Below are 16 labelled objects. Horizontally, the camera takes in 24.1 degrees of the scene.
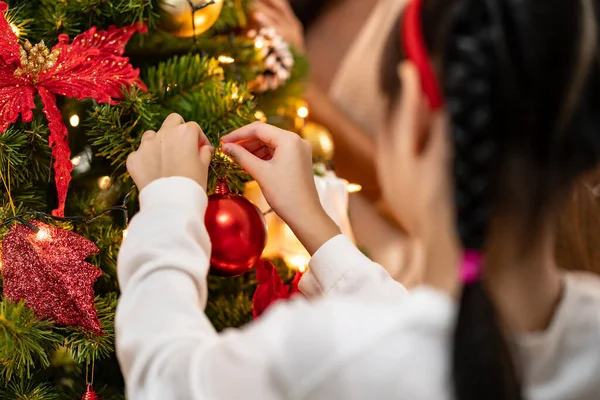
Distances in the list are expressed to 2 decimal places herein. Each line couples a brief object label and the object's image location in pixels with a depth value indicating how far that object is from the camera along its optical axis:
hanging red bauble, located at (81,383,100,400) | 1.24
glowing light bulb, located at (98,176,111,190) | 1.36
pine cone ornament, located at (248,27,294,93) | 1.44
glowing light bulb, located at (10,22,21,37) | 1.23
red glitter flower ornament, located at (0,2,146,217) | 1.22
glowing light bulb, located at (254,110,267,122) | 1.38
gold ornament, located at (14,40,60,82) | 1.23
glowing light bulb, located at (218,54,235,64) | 1.35
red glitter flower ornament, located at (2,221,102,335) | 1.22
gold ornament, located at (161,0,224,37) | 1.30
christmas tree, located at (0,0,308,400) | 1.22
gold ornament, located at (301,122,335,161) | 1.60
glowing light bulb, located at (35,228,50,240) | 1.22
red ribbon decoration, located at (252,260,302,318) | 1.28
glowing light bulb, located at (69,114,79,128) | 1.32
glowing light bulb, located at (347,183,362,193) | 1.48
